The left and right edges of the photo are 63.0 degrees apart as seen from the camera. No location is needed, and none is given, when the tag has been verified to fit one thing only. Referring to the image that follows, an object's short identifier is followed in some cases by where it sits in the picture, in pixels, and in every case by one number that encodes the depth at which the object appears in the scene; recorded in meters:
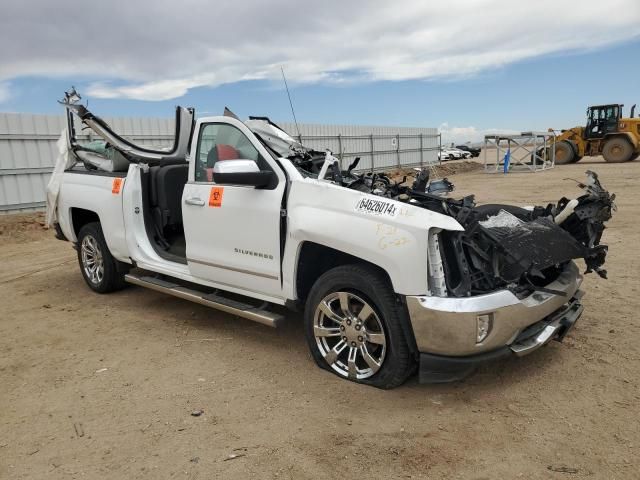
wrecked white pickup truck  3.19
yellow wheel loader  25.41
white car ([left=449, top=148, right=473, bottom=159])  45.45
